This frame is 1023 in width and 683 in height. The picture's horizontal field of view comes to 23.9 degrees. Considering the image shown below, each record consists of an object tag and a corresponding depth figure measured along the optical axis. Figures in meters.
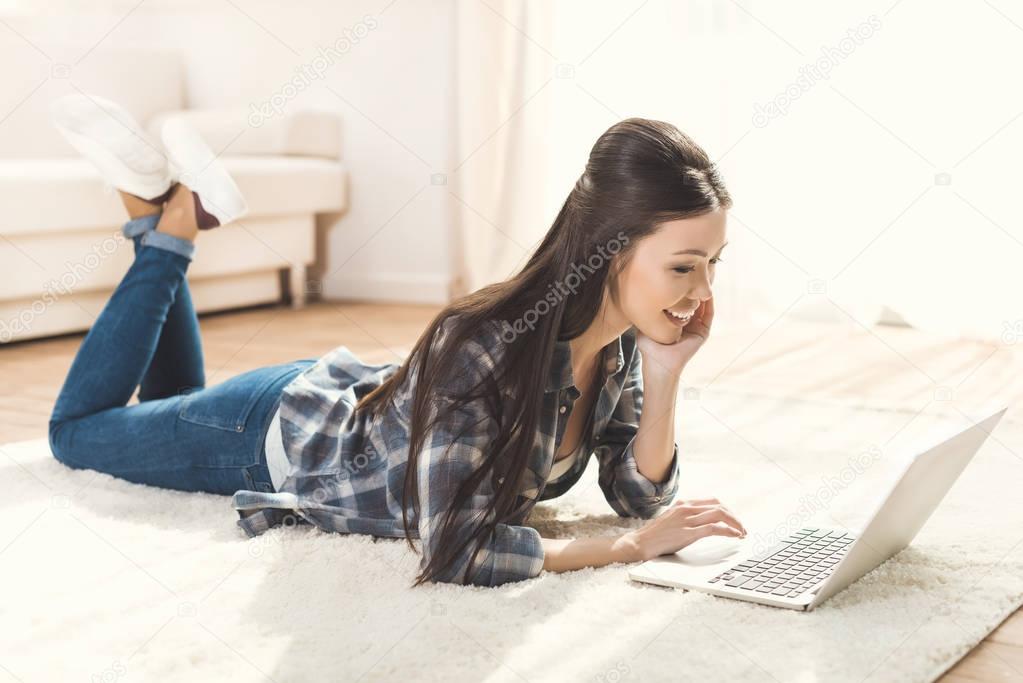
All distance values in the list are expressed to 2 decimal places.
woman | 2.66
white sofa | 4.76
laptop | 2.61
